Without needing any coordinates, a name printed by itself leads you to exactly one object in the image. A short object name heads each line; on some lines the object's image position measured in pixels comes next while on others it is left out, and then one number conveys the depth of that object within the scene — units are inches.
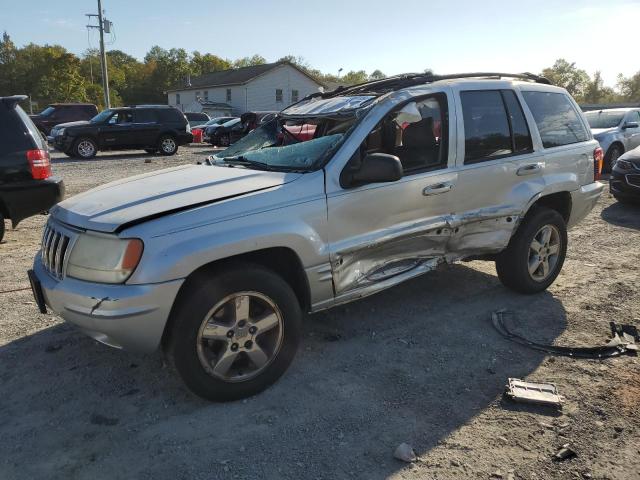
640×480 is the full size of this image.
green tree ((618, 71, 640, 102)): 3427.7
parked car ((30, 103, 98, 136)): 893.2
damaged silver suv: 110.3
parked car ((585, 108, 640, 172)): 487.8
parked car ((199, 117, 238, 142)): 996.3
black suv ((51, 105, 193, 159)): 697.6
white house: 1967.3
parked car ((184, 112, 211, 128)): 1286.9
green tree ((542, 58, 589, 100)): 3821.4
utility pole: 1244.8
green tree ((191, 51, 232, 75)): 3437.0
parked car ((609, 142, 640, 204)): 334.0
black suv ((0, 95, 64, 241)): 227.6
